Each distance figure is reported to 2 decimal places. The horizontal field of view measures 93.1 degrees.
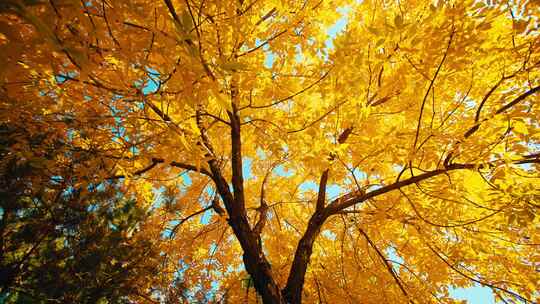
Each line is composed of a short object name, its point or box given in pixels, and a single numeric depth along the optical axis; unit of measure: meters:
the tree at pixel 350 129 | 1.37
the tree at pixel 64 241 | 2.64
